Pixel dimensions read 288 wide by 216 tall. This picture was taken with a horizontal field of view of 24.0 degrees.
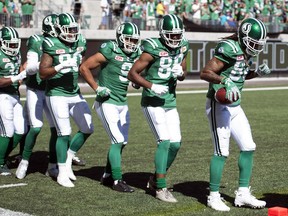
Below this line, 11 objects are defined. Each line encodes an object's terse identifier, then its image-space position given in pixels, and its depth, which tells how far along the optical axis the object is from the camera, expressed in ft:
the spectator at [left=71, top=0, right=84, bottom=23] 83.56
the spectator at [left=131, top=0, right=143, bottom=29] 87.44
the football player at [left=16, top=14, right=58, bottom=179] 26.35
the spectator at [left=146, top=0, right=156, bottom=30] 86.94
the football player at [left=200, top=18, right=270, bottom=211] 20.68
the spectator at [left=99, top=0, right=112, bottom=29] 83.71
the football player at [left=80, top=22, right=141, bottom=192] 23.98
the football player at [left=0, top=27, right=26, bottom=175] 27.09
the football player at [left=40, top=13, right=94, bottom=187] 24.79
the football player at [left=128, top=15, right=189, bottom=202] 22.33
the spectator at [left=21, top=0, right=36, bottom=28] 77.30
